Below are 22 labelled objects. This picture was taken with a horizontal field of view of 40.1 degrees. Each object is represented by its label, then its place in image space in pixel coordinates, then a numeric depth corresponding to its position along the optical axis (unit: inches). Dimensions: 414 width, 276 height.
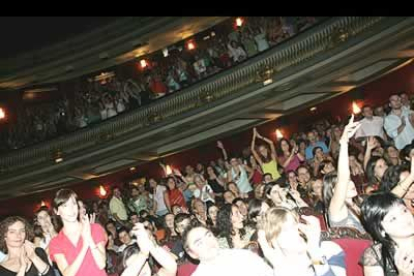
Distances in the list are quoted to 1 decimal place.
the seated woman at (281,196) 198.7
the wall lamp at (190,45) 644.3
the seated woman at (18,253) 152.3
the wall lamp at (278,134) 504.8
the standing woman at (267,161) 355.2
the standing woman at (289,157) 354.4
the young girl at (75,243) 144.3
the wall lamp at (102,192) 617.6
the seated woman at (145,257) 135.0
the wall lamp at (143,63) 676.1
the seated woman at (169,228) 253.5
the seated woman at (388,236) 117.6
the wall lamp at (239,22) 575.7
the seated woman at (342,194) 153.3
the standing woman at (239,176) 359.2
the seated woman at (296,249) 120.4
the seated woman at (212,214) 235.4
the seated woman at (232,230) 184.9
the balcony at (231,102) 416.2
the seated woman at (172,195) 379.2
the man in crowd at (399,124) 323.9
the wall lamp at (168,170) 545.5
